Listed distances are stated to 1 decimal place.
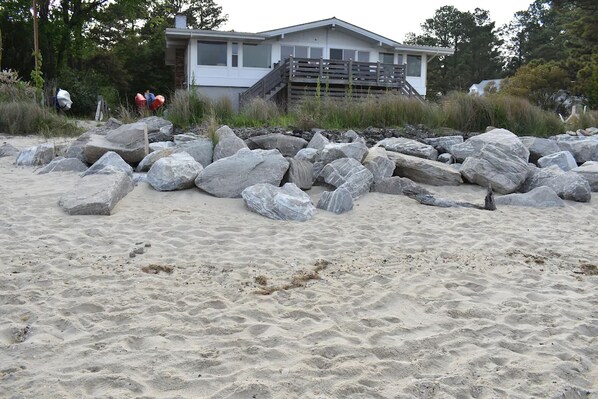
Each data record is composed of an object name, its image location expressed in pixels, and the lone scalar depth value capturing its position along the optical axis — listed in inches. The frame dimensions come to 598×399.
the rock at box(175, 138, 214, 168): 323.0
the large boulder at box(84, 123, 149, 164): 324.8
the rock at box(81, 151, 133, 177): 286.2
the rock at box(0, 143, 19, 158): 379.6
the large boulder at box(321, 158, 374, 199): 281.3
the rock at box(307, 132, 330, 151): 351.6
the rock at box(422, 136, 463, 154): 378.1
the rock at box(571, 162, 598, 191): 336.8
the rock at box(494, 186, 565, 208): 288.0
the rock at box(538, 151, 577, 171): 355.6
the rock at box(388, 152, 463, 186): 322.3
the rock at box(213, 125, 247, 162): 321.7
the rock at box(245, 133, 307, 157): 354.9
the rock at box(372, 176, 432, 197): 291.3
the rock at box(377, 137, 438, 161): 353.7
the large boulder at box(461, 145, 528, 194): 315.0
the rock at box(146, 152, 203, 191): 274.2
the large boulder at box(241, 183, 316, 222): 239.3
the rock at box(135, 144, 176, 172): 318.0
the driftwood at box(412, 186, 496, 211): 274.4
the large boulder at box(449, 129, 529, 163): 329.7
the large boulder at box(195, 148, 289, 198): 272.4
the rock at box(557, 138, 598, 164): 400.2
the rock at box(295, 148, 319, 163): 326.3
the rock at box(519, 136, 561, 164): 378.9
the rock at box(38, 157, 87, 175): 313.6
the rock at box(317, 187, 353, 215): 255.0
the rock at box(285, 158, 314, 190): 287.3
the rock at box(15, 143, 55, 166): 342.6
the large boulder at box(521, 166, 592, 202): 303.9
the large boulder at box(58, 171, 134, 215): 227.5
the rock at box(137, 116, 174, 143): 409.5
